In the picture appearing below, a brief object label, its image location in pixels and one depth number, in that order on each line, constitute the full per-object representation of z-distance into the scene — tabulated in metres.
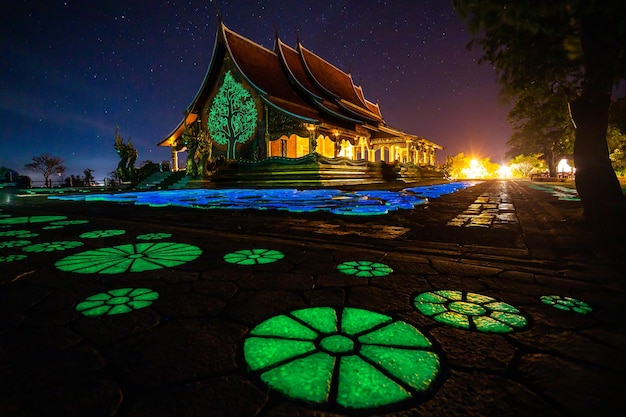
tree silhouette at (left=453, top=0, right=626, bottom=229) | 3.47
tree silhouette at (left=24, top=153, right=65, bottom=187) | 41.25
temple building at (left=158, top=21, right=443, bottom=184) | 16.17
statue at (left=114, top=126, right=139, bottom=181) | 16.92
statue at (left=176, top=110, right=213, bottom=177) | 14.90
